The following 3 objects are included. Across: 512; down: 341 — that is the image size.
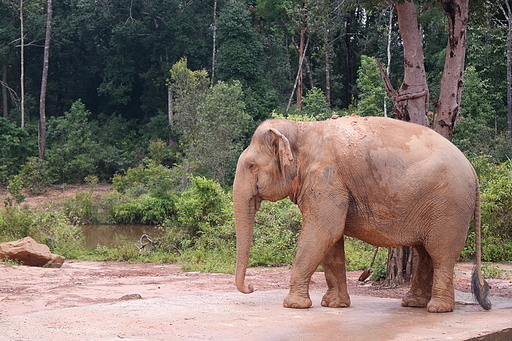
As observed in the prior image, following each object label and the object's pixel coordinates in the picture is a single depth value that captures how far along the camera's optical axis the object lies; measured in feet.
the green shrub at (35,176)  102.99
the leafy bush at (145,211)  81.05
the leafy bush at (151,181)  83.92
